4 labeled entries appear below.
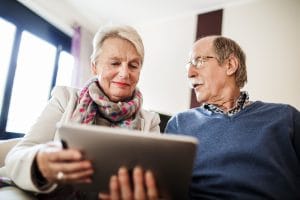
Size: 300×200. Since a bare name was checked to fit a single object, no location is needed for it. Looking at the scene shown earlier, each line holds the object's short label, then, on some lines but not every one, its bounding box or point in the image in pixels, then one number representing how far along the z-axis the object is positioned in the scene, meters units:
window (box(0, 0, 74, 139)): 3.03
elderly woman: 0.77
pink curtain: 3.89
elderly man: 1.06
